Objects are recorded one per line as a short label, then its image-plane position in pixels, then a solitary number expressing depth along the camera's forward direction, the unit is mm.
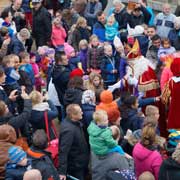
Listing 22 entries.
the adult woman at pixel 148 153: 6723
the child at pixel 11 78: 8727
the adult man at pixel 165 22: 12586
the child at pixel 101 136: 6871
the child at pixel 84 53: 11148
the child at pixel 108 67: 10617
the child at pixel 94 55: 10742
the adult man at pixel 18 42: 11305
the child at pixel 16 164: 6195
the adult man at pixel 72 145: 7359
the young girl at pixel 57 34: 13055
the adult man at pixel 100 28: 12688
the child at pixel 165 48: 10586
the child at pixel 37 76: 10492
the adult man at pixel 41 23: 12977
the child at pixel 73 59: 10512
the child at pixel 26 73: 9242
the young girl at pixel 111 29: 12352
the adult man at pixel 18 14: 13781
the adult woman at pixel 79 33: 12398
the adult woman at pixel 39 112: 7848
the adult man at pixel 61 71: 9547
